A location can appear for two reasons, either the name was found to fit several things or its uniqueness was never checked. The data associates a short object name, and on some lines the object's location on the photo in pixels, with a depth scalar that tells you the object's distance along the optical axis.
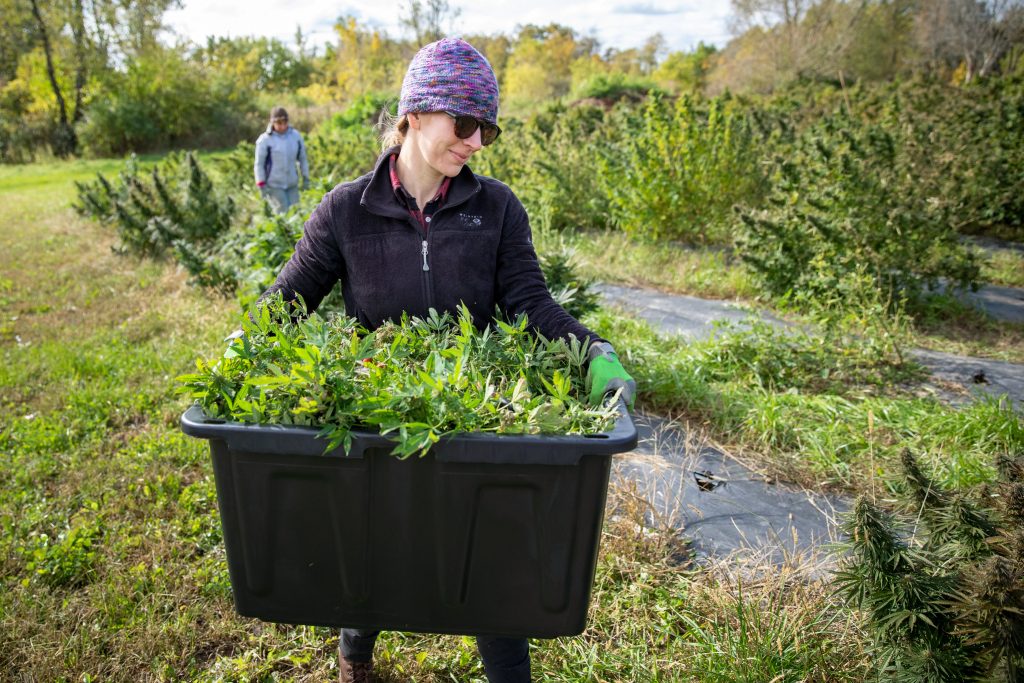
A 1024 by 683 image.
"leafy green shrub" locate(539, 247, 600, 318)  3.99
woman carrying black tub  1.83
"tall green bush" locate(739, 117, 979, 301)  5.31
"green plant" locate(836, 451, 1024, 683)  1.36
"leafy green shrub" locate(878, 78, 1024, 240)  5.76
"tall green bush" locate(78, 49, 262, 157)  24.70
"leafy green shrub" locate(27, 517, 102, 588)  2.51
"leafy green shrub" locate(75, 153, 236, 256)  7.71
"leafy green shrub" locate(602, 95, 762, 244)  7.55
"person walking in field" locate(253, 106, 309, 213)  8.22
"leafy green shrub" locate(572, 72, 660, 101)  28.09
